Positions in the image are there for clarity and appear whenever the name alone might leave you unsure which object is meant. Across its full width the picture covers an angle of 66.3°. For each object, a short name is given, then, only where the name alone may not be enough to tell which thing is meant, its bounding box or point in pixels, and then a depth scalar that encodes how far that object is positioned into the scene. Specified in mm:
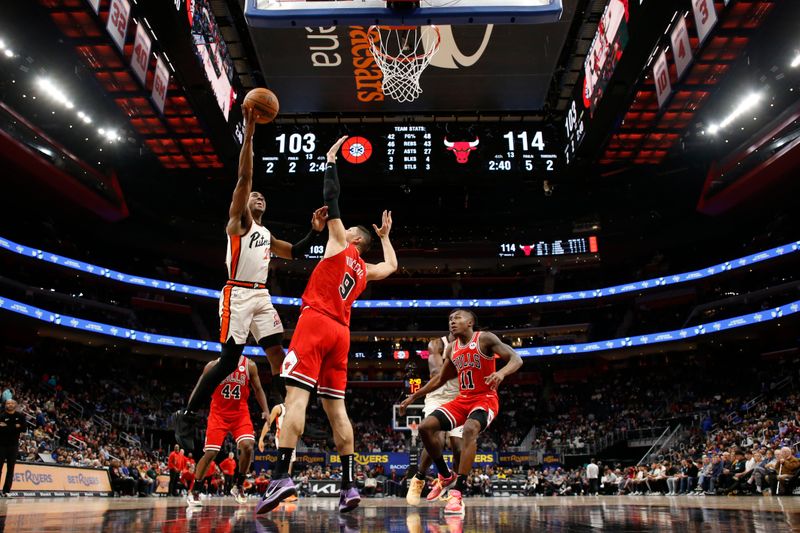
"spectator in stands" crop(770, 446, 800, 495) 11969
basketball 4773
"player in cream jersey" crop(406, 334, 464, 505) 7299
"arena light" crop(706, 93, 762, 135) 22970
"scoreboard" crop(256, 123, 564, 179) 18781
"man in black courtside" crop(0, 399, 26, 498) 8875
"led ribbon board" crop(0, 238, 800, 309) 26875
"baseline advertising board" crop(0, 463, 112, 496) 11695
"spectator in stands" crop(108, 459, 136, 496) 16281
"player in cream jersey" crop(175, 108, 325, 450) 4973
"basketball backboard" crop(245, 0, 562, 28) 6988
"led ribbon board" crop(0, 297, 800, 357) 25391
